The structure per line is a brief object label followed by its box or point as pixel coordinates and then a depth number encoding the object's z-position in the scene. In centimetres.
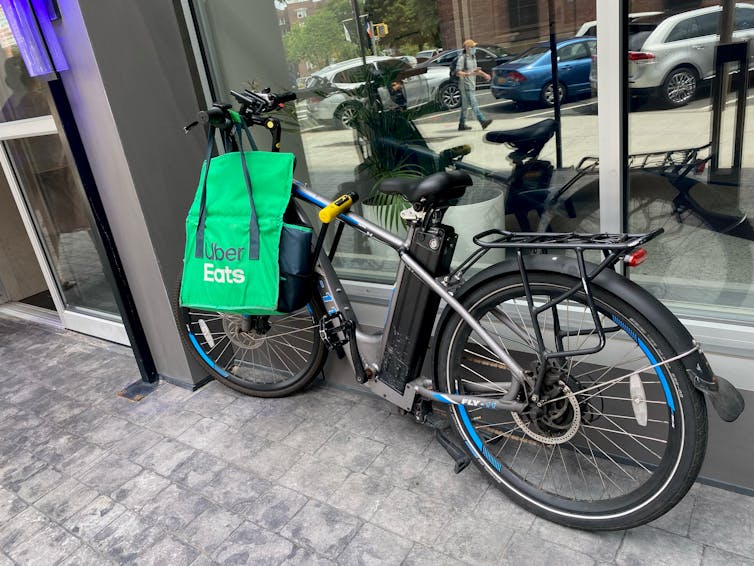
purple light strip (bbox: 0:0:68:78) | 275
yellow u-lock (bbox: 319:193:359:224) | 235
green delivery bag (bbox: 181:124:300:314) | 245
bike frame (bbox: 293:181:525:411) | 207
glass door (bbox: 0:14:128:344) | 369
